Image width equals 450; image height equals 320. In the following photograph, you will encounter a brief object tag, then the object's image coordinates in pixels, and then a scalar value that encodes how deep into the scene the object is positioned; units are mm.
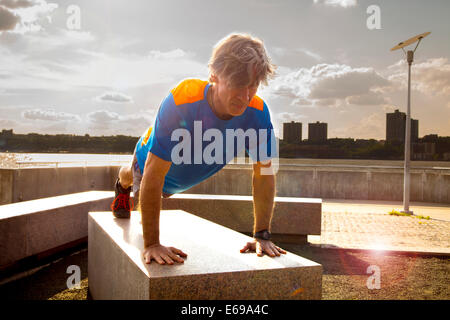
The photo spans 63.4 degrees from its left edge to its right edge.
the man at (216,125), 2408
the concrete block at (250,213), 7023
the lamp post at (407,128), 13133
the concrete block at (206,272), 2125
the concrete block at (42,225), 4461
